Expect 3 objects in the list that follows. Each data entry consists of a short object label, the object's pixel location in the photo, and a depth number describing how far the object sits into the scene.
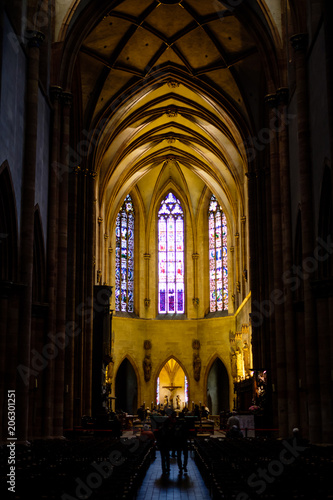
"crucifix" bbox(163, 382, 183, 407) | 43.32
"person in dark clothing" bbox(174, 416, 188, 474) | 13.91
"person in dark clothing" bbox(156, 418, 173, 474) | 13.69
